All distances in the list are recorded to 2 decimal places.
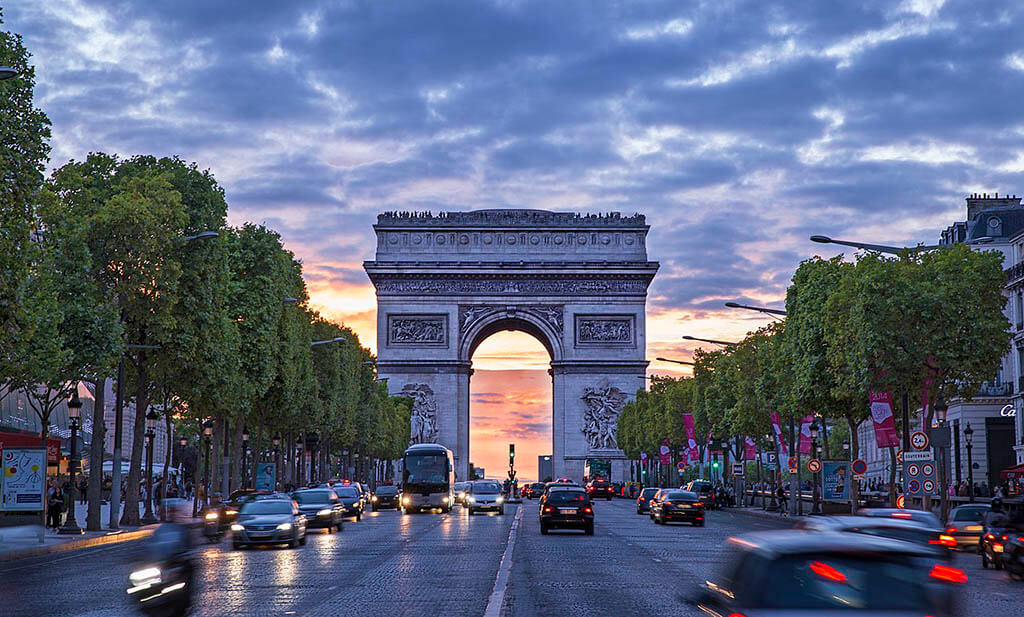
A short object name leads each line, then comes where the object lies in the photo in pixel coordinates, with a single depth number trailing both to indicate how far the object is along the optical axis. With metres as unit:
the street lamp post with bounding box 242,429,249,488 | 80.76
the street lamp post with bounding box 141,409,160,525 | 59.72
